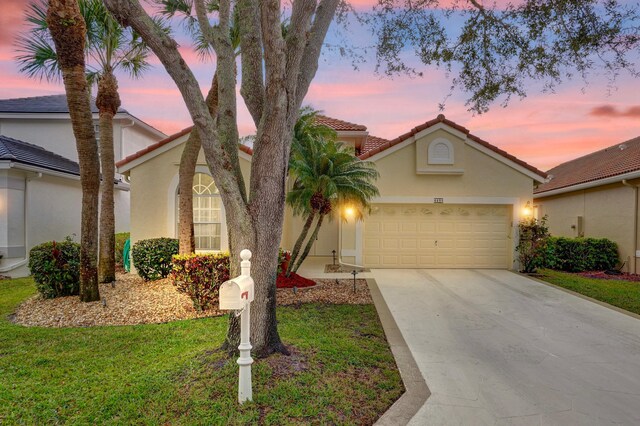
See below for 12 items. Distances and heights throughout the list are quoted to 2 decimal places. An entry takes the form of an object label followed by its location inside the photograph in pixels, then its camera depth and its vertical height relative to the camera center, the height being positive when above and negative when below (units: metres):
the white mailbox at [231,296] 3.21 -0.77
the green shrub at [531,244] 11.98 -1.07
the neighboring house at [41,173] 11.77 +1.40
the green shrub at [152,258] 9.98 -1.32
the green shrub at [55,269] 8.08 -1.33
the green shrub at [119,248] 13.77 -1.43
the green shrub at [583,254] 13.09 -1.56
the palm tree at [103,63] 9.35 +4.21
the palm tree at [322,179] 9.65 +0.92
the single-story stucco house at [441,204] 12.61 +0.31
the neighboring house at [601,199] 12.57 +0.57
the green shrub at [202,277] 7.12 -1.33
